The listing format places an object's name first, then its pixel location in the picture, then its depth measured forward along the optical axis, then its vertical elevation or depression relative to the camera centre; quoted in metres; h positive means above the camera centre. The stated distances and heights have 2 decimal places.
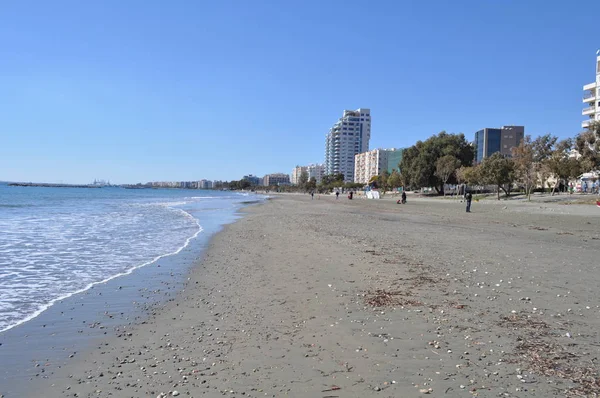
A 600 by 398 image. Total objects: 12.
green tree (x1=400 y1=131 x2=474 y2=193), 82.94 +6.24
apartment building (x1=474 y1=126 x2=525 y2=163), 160.12 +18.66
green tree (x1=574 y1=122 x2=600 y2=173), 44.44 +4.30
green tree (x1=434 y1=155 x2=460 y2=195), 76.19 +3.86
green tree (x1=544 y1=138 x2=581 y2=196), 47.88 +2.78
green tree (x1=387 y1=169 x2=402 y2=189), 113.12 +1.86
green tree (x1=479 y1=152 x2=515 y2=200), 56.88 +2.17
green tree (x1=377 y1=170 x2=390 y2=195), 125.08 +1.76
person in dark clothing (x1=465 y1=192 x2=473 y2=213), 34.79 -1.05
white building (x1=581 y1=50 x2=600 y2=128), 68.31 +14.76
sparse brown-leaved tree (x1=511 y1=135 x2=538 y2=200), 53.38 +3.13
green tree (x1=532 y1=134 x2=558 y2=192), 59.26 +5.67
